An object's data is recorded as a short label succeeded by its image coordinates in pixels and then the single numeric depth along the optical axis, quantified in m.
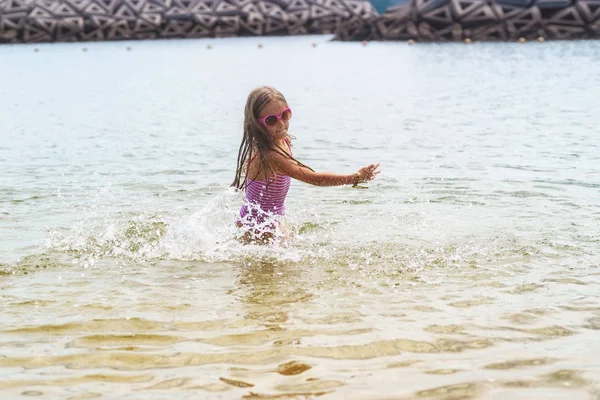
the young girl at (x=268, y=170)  5.80
